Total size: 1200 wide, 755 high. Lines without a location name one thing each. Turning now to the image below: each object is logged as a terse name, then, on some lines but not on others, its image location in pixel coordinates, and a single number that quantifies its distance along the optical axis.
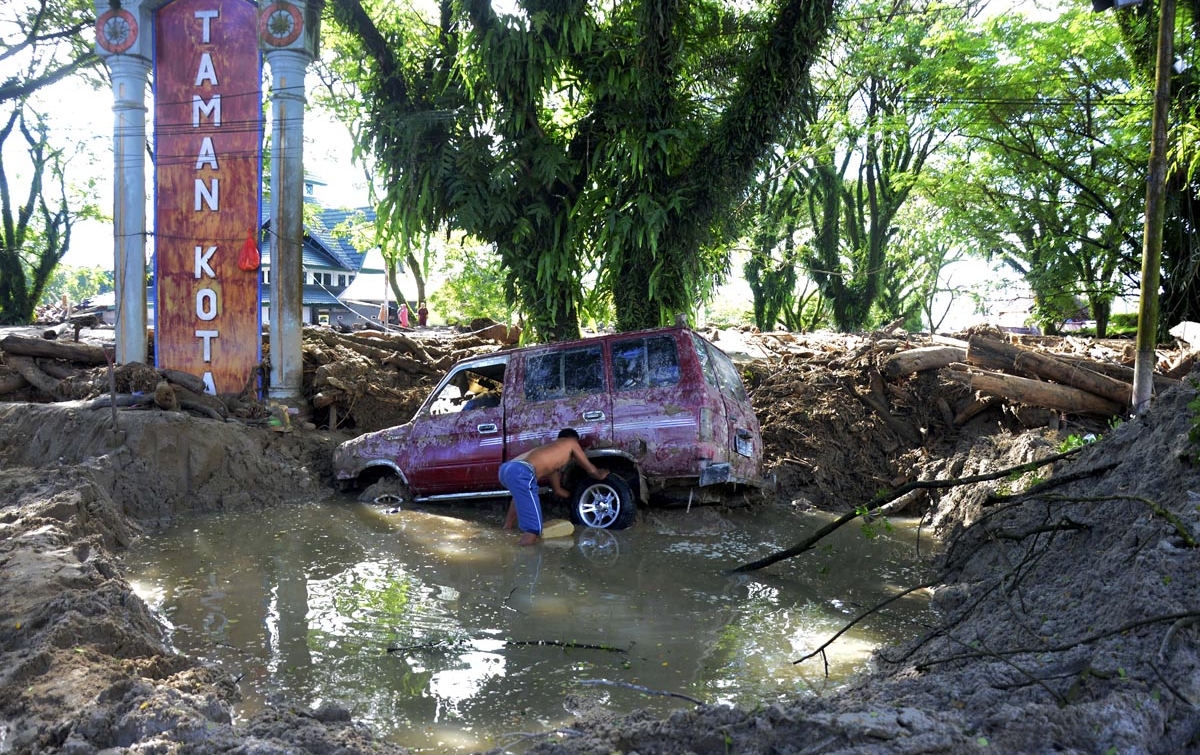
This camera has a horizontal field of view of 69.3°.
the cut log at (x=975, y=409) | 11.83
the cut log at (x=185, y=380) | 12.07
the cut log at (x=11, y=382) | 12.71
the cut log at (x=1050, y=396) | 10.88
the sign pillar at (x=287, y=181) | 12.70
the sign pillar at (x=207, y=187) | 12.70
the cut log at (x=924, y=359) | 12.30
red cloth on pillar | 12.70
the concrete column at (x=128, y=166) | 12.73
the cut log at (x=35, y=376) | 12.66
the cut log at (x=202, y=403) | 11.44
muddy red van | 8.66
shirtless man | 8.38
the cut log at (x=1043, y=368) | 10.80
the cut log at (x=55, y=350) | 13.12
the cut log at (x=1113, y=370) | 11.04
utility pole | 9.77
